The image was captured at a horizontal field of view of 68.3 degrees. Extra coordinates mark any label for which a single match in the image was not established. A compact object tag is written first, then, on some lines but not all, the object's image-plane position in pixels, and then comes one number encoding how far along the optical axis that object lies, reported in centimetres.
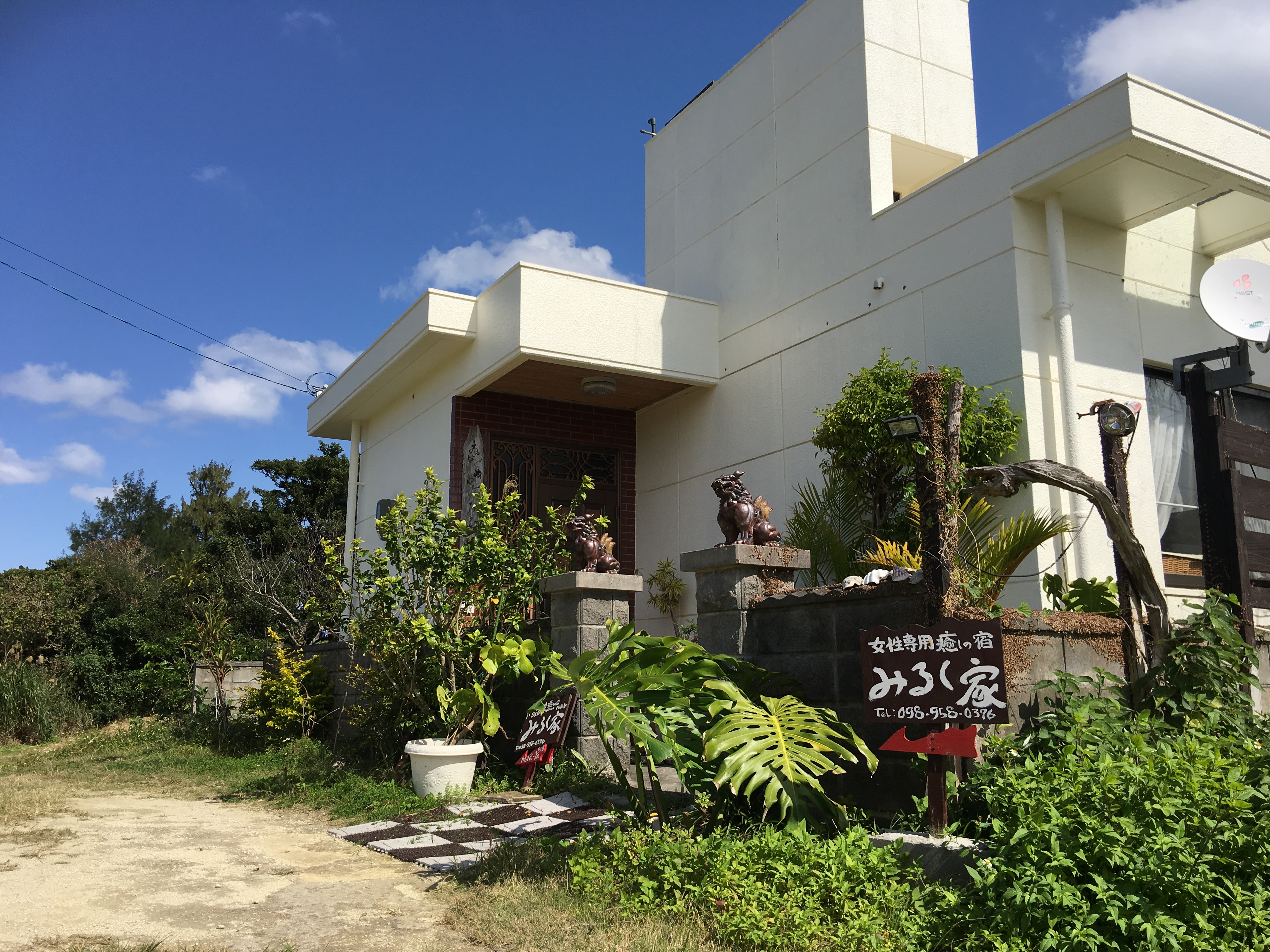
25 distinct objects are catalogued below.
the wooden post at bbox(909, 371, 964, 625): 415
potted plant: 662
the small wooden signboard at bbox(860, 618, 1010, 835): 378
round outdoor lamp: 487
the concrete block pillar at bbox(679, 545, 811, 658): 532
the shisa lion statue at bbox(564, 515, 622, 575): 679
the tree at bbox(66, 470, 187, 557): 2633
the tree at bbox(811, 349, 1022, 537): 667
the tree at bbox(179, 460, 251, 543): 2216
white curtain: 748
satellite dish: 656
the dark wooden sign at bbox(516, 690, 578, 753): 625
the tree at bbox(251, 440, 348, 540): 2195
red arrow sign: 377
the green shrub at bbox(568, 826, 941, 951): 318
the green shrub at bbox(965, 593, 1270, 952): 279
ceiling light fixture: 970
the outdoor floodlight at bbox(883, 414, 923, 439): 425
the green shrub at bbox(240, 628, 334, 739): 889
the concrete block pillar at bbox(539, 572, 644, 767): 643
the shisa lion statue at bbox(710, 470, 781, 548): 564
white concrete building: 688
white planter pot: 616
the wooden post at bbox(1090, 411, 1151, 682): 469
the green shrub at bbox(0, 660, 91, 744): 1141
